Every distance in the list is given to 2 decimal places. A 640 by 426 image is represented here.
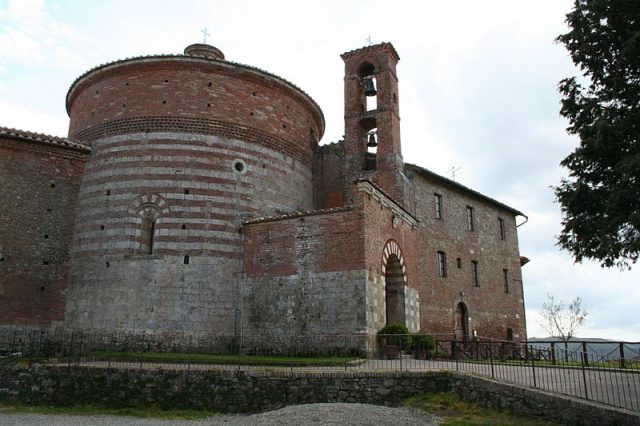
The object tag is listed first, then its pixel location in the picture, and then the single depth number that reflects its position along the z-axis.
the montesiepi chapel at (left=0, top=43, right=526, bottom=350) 18.47
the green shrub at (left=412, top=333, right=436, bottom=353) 18.17
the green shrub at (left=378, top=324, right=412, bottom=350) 16.97
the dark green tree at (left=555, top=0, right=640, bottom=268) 11.11
